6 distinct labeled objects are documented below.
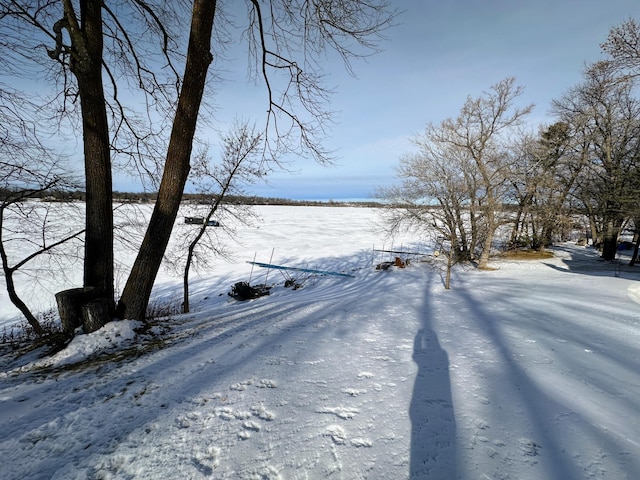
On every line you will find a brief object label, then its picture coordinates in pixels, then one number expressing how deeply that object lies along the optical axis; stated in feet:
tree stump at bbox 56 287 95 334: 10.59
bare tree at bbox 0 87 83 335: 13.75
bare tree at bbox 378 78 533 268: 44.01
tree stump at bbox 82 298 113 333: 10.55
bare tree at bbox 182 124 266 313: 33.58
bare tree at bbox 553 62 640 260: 49.42
